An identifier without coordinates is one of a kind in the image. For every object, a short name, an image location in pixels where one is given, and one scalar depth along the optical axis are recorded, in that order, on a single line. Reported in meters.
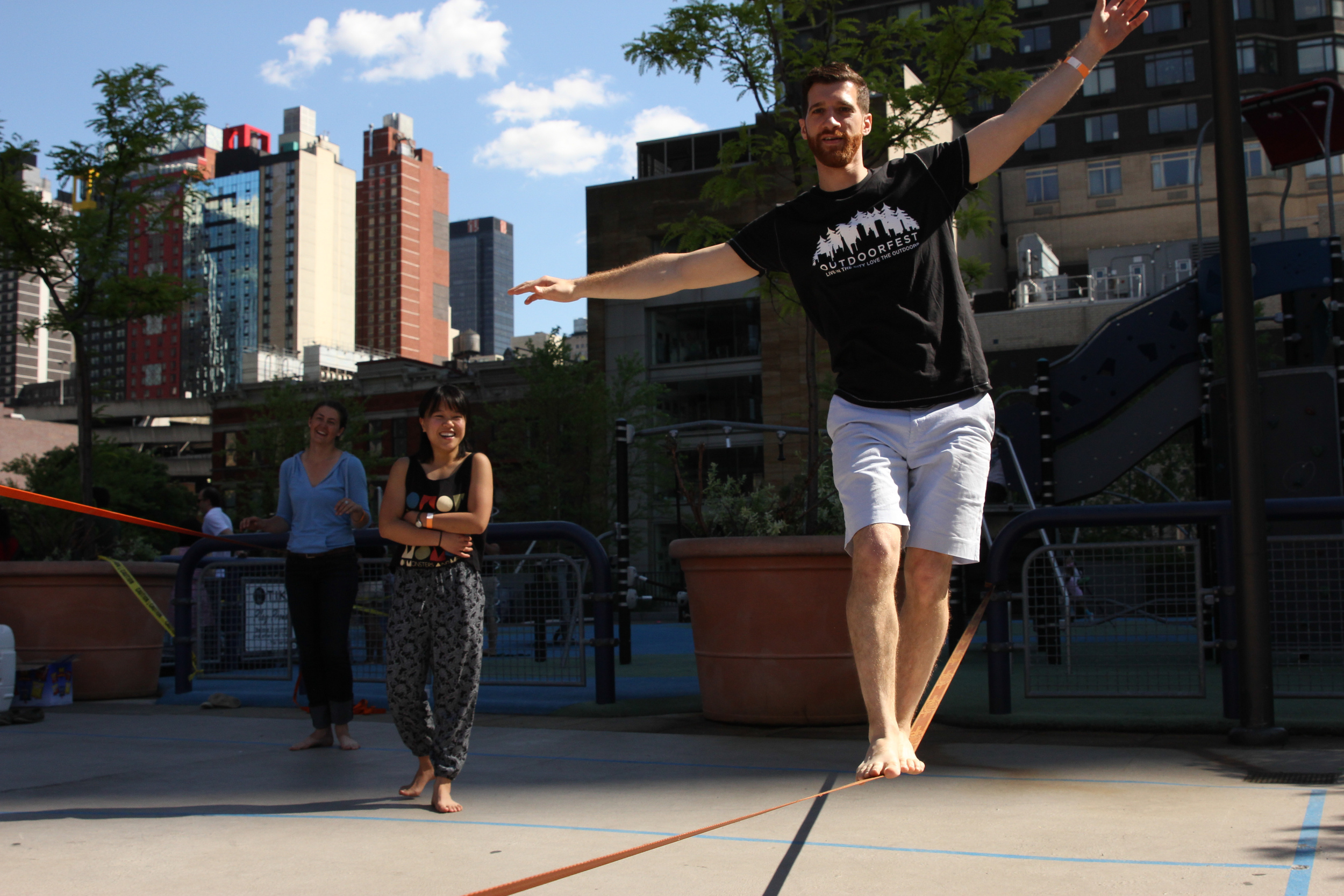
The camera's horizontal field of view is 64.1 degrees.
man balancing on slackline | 3.39
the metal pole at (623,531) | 10.84
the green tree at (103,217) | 11.73
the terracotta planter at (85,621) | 8.14
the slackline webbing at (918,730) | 2.47
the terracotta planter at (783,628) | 5.99
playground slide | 10.16
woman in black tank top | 4.54
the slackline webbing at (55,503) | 3.71
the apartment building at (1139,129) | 57.91
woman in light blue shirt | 6.00
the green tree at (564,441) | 41.75
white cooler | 7.07
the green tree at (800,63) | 8.09
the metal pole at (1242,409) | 5.20
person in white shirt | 10.80
